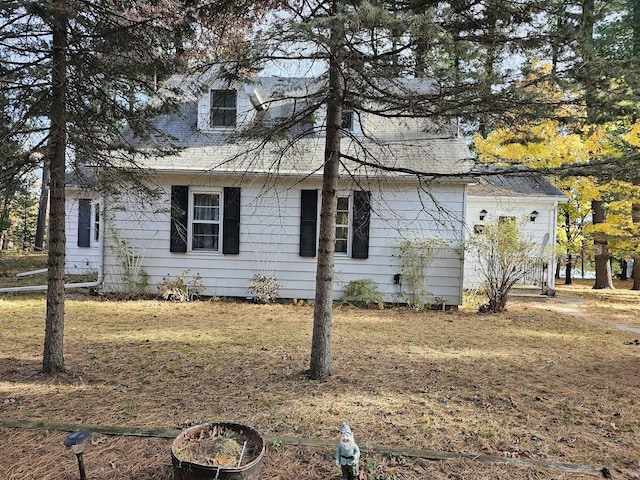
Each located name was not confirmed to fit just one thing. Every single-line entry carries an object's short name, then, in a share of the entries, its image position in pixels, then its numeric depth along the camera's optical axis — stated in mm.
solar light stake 2197
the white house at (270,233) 9094
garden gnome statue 2342
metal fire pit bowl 2236
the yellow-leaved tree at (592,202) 11742
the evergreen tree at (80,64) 4043
